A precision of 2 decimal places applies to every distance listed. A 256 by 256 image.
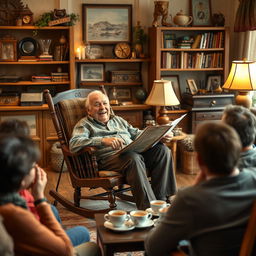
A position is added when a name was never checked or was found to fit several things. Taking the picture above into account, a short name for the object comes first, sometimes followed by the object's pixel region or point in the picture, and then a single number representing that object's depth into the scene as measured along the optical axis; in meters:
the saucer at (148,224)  2.52
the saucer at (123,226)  2.46
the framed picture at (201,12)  6.07
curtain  5.51
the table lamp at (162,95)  4.79
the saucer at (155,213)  2.68
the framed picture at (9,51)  5.70
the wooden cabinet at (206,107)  5.75
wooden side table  5.07
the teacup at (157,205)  2.69
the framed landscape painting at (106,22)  5.93
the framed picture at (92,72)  6.01
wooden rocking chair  3.82
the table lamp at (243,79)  4.41
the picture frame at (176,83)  6.20
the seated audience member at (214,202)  1.74
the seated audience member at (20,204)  1.71
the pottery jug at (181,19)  5.79
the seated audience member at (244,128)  2.26
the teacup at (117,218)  2.47
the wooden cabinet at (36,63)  5.71
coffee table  2.36
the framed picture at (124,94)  6.14
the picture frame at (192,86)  6.10
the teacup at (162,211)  2.59
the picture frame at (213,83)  6.16
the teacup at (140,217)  2.52
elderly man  3.73
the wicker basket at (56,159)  5.54
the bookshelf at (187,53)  5.85
